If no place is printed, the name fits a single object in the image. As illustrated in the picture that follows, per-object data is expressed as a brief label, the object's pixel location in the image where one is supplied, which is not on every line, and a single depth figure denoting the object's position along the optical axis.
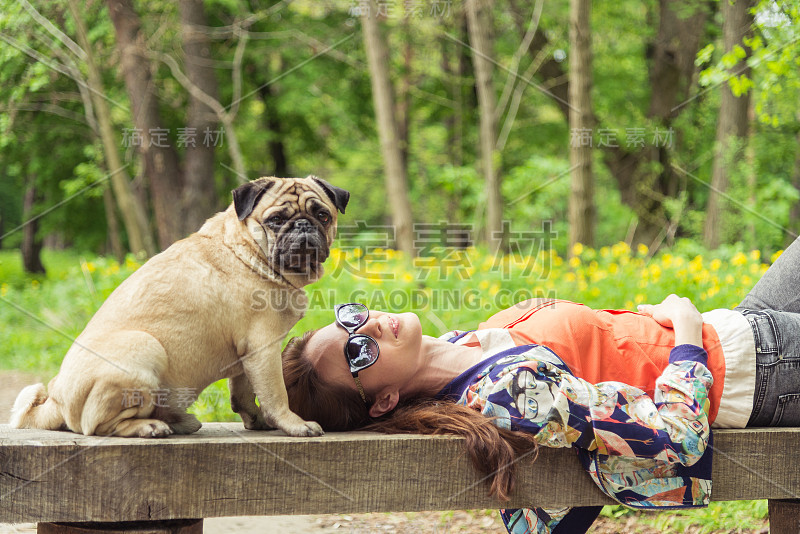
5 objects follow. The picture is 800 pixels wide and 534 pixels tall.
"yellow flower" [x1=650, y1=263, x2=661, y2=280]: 5.66
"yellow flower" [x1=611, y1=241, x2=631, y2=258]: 6.50
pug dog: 2.17
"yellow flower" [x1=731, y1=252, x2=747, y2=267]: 5.34
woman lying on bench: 2.27
